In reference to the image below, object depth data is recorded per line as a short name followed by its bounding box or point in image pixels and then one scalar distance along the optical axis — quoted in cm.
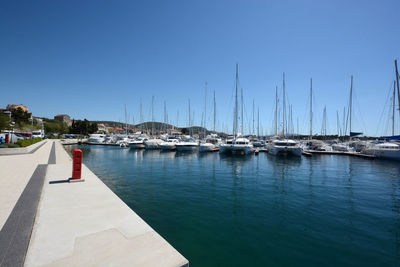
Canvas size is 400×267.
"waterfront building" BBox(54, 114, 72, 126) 17391
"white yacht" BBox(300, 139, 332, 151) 4341
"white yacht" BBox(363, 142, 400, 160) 3002
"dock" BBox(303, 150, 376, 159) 3272
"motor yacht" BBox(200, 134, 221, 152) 4000
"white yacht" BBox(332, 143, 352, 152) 4266
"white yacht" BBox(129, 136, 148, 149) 4834
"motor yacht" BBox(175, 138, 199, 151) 4169
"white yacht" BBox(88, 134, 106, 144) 6502
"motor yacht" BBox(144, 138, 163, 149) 4679
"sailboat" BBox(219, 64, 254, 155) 3494
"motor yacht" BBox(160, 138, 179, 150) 4400
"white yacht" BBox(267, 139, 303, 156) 3312
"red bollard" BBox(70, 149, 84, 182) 945
